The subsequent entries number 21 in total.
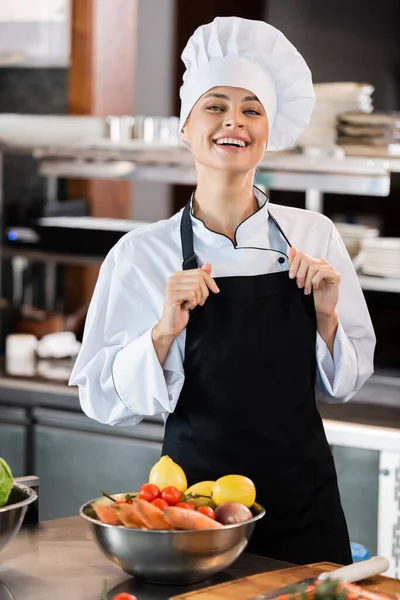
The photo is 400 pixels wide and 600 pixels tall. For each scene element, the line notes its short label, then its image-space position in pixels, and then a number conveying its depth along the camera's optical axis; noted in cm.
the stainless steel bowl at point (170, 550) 199
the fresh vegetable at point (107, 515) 204
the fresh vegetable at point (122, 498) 210
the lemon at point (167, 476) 215
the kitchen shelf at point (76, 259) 353
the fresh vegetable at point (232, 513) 205
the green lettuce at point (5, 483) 213
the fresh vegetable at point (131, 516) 201
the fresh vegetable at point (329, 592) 183
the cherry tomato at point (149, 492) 207
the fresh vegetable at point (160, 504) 203
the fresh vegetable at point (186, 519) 199
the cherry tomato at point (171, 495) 207
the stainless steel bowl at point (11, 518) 210
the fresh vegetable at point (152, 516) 200
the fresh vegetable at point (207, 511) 204
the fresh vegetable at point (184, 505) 204
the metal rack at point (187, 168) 350
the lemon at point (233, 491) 210
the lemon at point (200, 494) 211
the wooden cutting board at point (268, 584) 198
